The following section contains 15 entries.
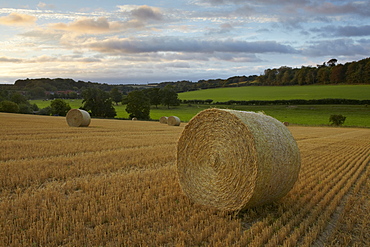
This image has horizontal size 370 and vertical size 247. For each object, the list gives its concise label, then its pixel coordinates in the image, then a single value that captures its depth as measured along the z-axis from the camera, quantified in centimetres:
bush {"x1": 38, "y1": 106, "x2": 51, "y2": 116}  5498
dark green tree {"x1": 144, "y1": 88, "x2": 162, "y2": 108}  7412
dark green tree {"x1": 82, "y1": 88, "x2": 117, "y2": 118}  5547
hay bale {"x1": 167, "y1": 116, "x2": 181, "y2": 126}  3275
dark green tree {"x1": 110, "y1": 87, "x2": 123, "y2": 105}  8138
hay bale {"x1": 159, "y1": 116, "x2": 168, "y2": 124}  3592
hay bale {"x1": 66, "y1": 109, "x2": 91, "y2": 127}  2275
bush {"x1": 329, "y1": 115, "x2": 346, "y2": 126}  4378
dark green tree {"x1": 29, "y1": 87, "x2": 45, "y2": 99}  8856
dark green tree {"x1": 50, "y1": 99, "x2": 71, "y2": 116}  5372
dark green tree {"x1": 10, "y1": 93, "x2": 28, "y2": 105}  6078
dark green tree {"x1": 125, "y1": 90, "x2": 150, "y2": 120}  5362
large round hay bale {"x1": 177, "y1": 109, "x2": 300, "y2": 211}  567
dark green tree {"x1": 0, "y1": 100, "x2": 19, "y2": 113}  4975
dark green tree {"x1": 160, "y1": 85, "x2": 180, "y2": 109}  7207
